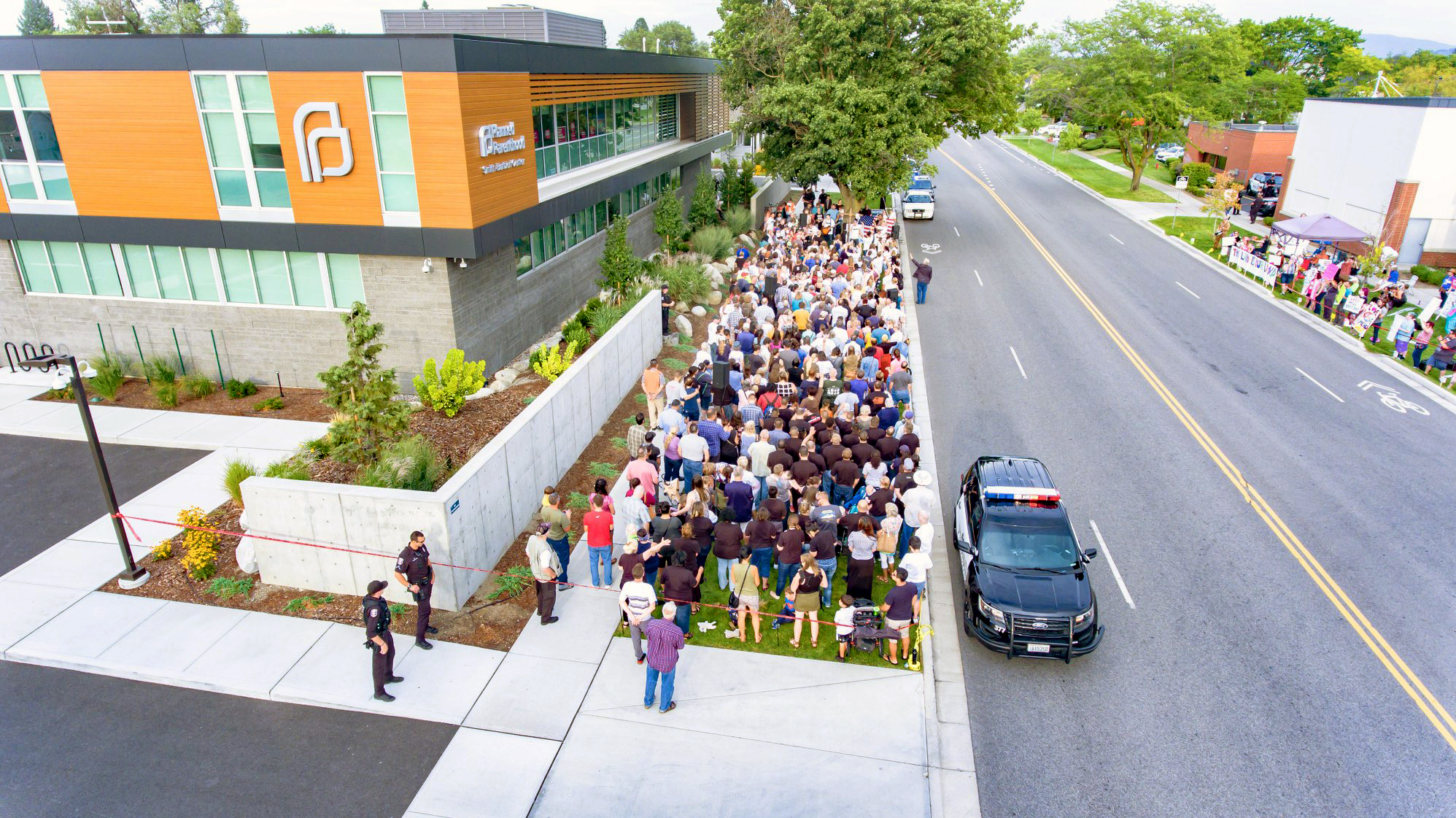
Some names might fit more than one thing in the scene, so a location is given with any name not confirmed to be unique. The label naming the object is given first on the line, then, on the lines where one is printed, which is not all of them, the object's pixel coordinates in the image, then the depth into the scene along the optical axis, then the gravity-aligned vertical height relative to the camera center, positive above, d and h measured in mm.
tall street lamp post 10781 -4964
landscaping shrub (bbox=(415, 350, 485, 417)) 15516 -5163
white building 29016 -2296
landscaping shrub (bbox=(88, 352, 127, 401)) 17922 -5884
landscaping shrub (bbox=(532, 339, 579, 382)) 17297 -5316
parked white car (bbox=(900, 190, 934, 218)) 40906 -4894
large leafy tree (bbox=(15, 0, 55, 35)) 107750 +9163
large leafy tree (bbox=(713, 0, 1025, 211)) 31016 +1014
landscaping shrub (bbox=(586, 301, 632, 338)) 19766 -4991
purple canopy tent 26562 -3851
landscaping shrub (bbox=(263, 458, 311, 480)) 12344 -5341
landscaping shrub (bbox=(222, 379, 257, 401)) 18094 -6088
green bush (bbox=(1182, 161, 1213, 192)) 47781 -3878
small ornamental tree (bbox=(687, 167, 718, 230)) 33125 -4045
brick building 48969 -2437
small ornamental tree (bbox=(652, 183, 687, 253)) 28203 -3835
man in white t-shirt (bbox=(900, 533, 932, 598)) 10352 -5497
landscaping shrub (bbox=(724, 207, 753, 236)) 35188 -4888
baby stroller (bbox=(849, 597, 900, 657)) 10125 -6175
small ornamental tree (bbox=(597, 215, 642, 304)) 21844 -4123
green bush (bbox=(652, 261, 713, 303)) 24906 -5223
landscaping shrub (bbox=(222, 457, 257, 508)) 13102 -5736
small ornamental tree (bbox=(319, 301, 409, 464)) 12711 -4497
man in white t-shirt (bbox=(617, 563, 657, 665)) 9469 -5443
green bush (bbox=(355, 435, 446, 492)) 11977 -5197
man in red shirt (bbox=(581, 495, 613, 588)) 11438 -5688
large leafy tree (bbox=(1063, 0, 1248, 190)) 46281 +2053
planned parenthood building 16016 -1972
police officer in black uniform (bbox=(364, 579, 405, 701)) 9055 -5556
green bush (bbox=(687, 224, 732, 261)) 30625 -5033
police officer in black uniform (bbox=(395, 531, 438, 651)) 9695 -5250
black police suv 10125 -5750
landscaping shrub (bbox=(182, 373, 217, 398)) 18078 -6031
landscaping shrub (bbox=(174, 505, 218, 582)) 11648 -6155
